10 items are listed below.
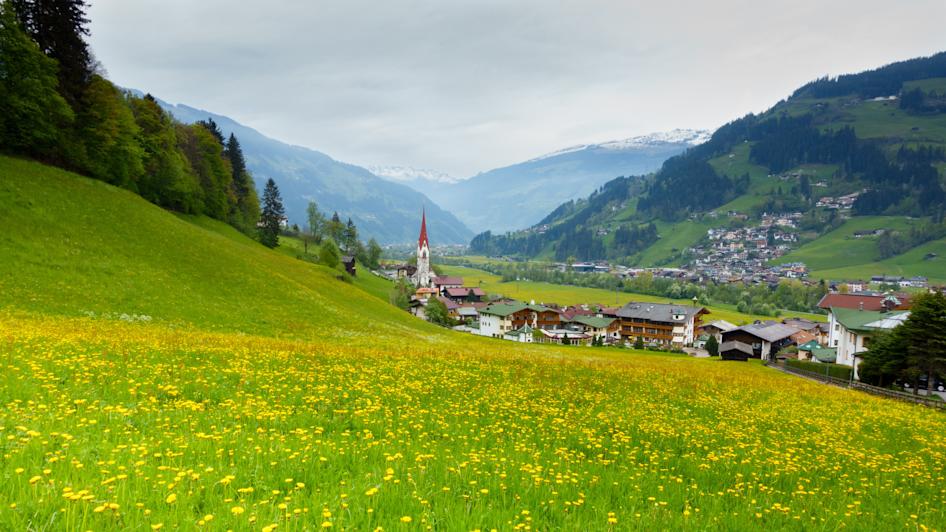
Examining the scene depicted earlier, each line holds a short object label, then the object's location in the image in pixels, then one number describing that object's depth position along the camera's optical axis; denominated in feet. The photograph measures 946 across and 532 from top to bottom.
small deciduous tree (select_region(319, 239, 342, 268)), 332.60
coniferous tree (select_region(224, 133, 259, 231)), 335.47
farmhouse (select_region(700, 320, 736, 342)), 403.13
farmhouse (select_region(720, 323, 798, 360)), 320.50
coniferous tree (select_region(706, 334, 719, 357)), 341.82
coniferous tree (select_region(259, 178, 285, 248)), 314.96
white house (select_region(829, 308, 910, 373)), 202.28
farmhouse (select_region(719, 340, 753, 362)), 299.11
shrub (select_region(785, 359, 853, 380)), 194.18
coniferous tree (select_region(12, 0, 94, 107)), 160.97
